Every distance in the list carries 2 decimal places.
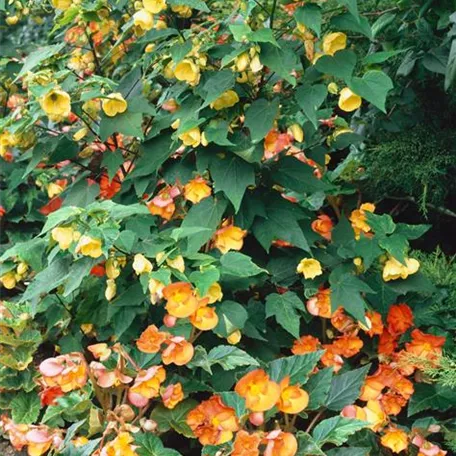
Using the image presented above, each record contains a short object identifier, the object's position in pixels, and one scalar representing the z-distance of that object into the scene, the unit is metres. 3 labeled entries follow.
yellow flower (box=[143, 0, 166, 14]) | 2.26
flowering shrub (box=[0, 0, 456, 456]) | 2.21
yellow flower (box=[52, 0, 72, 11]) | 2.38
